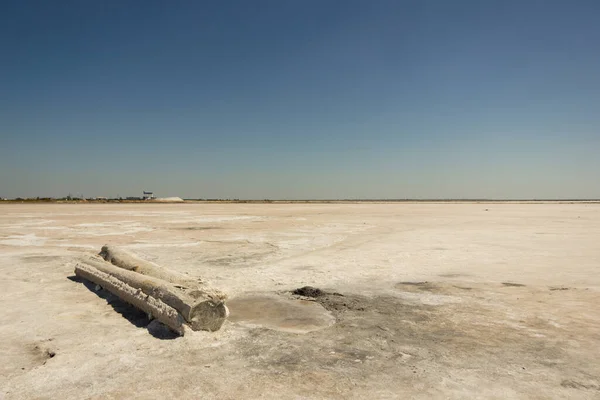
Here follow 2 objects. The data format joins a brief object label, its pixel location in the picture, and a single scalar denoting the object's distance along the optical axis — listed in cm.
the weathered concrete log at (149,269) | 571
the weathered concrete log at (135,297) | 496
